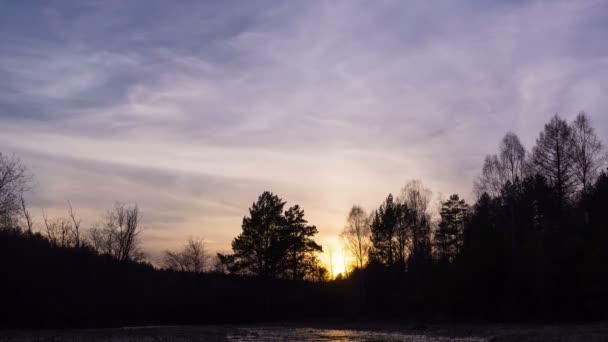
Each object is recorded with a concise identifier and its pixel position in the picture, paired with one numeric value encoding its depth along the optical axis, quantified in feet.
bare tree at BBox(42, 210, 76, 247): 263.00
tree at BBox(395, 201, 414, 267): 255.50
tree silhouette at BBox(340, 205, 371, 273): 274.07
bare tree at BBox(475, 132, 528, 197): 201.87
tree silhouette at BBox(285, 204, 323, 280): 270.87
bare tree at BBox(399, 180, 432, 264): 255.29
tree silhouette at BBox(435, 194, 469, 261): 254.06
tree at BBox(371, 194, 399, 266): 256.32
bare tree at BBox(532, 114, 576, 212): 194.18
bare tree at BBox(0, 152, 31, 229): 170.40
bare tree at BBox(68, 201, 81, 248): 266.67
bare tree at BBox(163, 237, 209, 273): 398.93
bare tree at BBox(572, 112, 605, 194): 191.11
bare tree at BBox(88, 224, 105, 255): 293.64
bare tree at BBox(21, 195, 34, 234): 238.70
